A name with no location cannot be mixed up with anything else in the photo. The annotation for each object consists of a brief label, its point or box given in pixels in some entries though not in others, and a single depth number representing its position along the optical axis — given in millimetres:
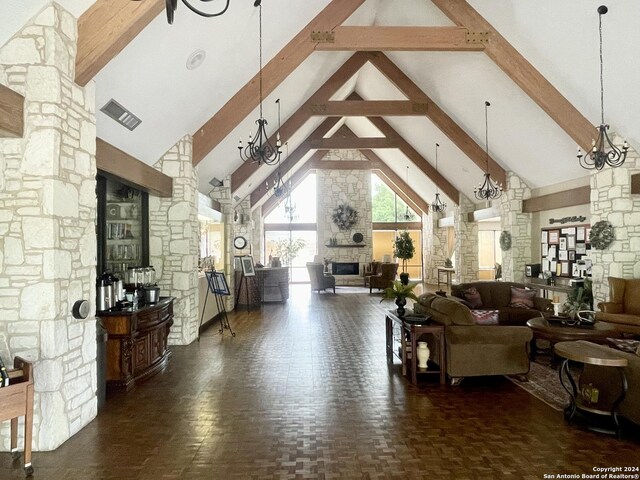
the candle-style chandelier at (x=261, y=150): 5512
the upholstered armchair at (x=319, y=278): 13523
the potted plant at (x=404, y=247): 15078
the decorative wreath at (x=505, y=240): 10281
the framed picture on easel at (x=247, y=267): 10242
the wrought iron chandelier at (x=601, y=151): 4961
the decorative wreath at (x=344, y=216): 16266
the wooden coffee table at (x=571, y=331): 4871
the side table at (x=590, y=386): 3359
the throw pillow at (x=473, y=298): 7266
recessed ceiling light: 4992
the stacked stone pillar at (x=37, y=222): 3248
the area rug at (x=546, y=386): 4211
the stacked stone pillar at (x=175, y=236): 6617
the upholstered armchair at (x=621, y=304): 5922
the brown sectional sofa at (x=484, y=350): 4672
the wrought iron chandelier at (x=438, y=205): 12116
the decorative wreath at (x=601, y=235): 6773
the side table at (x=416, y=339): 4816
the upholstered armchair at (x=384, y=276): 13555
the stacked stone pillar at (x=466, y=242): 13203
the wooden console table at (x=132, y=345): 4621
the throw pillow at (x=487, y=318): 4891
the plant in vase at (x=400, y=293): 5410
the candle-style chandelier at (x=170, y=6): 2295
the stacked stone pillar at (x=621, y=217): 6594
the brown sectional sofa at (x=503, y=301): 6926
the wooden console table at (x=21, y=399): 2840
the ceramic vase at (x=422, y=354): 4949
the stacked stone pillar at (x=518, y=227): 10148
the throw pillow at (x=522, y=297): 7188
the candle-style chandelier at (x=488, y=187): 8429
